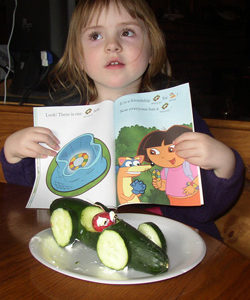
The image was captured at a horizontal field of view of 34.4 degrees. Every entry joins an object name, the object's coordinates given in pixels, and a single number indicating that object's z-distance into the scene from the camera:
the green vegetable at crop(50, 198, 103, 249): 0.53
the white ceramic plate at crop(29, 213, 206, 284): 0.45
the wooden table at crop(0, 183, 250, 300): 0.42
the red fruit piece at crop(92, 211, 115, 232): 0.52
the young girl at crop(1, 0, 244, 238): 0.82
